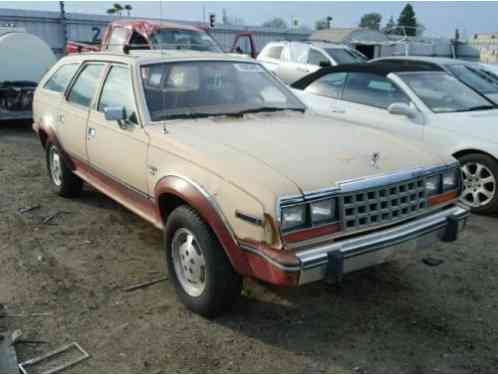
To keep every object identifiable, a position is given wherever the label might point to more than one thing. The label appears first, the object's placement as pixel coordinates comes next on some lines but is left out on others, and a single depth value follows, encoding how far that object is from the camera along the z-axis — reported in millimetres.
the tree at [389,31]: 27794
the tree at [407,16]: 63125
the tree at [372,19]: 62031
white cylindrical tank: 10680
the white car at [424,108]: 5578
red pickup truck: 11562
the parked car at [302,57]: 13602
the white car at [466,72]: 8359
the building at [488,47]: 25898
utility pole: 19062
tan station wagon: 2920
